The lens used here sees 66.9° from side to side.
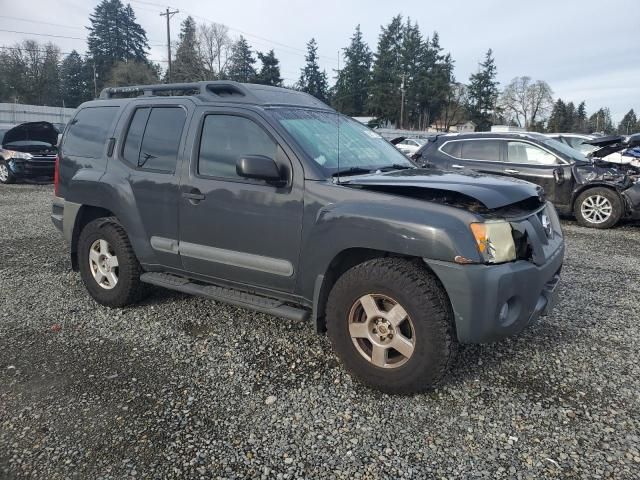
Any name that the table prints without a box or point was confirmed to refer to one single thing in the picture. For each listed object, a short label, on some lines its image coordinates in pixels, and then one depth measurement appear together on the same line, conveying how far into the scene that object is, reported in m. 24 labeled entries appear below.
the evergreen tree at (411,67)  66.38
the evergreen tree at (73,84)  62.81
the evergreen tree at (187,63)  53.50
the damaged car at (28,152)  13.61
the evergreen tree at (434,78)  66.81
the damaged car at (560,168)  8.69
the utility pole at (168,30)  40.59
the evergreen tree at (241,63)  58.47
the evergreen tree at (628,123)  96.88
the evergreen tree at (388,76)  63.31
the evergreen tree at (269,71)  51.31
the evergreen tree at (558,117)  82.69
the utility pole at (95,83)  62.88
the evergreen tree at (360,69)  58.66
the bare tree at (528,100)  84.94
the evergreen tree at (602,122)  95.12
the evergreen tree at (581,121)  87.88
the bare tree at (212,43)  62.50
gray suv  2.84
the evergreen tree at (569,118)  84.50
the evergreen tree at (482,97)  72.12
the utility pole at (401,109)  61.94
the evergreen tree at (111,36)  67.38
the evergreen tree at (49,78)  57.62
